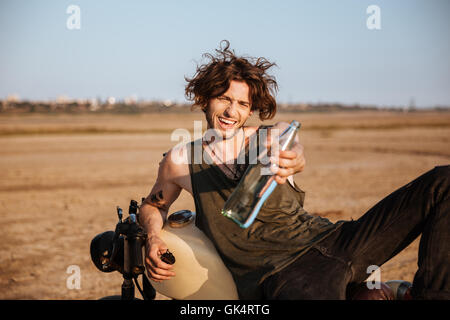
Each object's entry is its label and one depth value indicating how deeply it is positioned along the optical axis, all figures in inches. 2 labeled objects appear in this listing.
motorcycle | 96.9
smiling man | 84.0
